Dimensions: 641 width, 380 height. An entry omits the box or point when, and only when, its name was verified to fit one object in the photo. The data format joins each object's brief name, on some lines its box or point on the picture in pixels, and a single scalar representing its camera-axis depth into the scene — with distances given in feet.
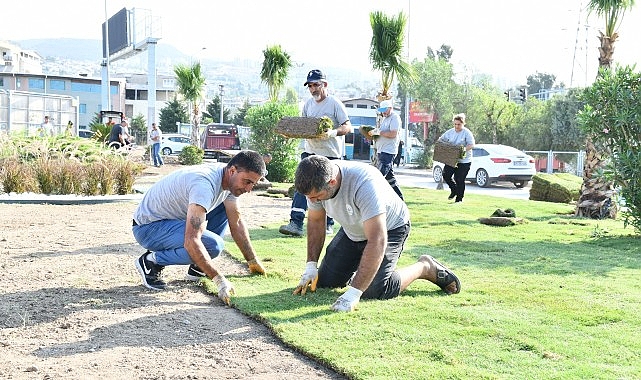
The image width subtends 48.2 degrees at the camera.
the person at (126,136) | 74.90
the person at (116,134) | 69.17
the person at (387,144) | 40.42
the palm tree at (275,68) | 87.20
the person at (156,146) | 93.04
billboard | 154.40
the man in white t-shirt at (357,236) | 15.88
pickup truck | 123.85
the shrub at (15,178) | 42.98
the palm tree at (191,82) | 127.34
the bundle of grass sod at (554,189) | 56.13
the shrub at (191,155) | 93.27
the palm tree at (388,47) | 58.13
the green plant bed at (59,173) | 43.37
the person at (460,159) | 46.85
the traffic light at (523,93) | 154.03
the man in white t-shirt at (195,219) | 17.06
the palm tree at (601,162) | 41.75
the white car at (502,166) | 79.56
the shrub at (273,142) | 65.31
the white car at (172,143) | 155.02
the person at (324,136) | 28.48
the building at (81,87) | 275.80
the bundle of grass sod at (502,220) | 35.63
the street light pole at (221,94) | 245.86
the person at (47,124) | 79.49
